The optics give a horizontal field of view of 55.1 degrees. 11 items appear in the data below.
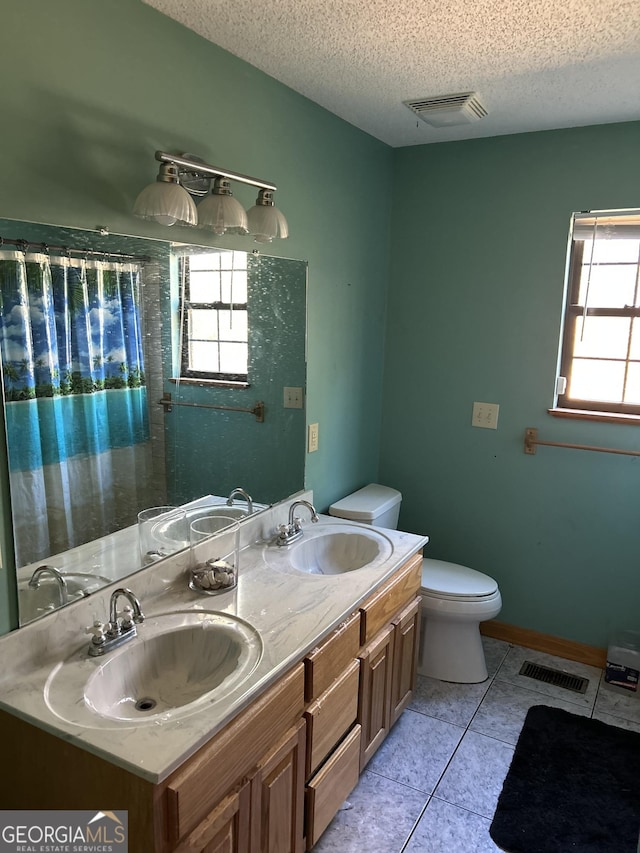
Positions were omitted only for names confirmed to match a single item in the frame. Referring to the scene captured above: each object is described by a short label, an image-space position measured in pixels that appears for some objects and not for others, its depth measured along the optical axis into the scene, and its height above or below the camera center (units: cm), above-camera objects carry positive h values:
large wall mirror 150 -20
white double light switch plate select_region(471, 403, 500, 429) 303 -43
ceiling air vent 233 +84
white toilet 269 -124
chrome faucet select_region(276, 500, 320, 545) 233 -79
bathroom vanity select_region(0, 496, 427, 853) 123 -93
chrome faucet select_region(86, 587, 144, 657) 154 -79
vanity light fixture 161 +33
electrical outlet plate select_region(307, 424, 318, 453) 268 -50
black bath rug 199 -162
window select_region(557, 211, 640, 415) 274 +5
